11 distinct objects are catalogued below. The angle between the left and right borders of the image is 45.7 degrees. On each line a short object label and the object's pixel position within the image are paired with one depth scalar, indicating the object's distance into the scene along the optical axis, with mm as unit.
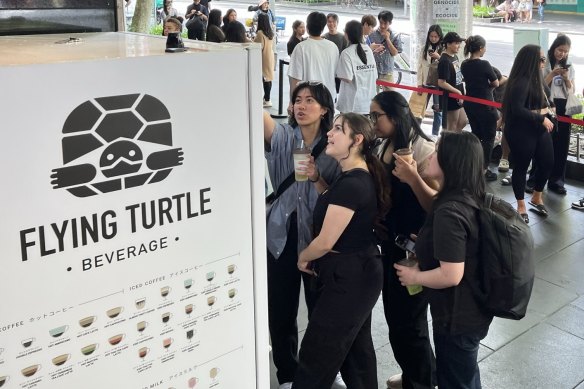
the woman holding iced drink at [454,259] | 3193
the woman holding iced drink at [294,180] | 3727
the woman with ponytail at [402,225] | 3795
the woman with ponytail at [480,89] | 8062
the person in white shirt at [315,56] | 8719
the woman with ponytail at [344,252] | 3311
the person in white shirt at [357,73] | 8328
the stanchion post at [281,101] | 11711
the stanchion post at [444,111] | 8750
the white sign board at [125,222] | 1615
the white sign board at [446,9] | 10641
